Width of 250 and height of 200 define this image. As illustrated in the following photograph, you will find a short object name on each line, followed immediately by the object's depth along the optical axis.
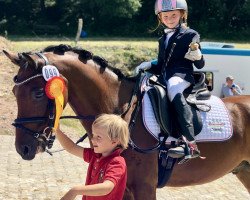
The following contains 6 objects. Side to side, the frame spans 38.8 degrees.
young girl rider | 3.16
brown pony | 2.93
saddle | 3.17
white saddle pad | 3.20
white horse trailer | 11.77
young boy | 2.28
